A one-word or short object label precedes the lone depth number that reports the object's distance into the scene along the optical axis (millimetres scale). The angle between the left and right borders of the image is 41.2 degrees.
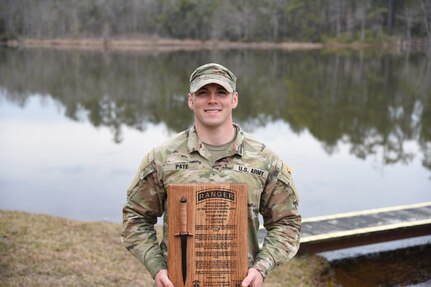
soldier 2482
